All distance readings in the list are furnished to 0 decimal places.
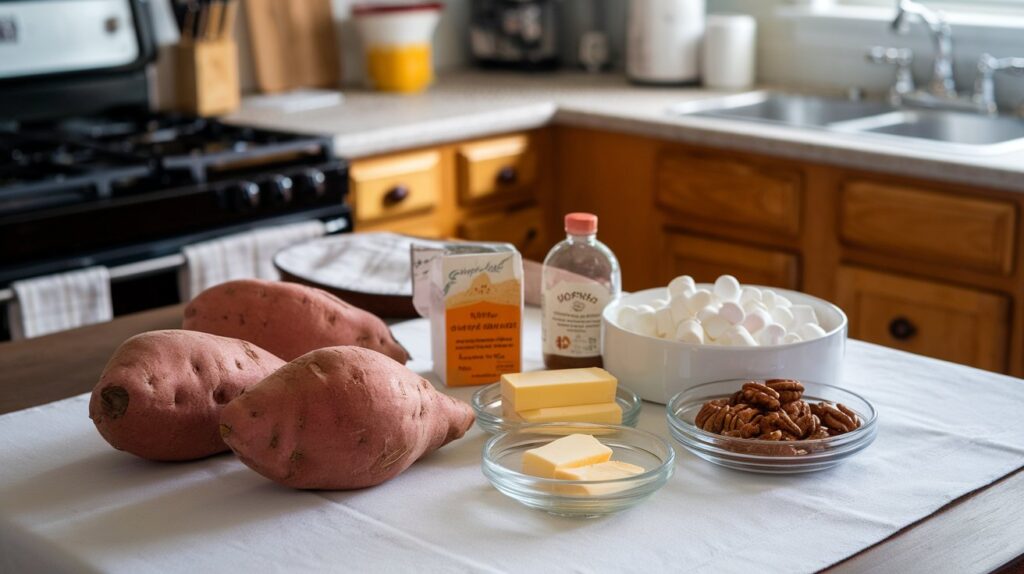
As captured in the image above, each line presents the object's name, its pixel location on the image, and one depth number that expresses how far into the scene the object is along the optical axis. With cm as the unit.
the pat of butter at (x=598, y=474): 102
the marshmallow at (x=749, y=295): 132
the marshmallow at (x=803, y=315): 132
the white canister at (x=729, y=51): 339
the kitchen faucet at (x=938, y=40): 299
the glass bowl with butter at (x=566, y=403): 120
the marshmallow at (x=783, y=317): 130
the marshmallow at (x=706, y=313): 127
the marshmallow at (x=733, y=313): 126
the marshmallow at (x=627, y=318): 133
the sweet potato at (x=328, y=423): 105
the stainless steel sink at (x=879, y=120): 280
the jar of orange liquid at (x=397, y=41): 344
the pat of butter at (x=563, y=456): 105
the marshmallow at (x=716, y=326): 126
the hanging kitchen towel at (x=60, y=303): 219
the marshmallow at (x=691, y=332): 125
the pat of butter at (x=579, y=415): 120
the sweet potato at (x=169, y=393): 110
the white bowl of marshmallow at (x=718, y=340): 124
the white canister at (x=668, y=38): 343
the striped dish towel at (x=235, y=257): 244
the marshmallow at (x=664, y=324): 129
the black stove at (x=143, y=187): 226
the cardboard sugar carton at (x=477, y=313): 133
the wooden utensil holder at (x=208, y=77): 308
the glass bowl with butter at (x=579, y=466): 102
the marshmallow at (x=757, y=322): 127
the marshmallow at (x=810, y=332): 127
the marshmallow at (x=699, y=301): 128
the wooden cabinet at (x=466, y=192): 286
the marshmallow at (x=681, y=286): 132
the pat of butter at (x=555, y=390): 120
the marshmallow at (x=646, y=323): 130
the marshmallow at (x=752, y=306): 130
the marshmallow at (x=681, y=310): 129
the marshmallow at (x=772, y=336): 125
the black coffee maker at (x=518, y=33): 377
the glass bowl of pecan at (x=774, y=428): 110
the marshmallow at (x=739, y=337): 124
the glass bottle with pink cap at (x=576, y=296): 136
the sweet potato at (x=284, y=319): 130
